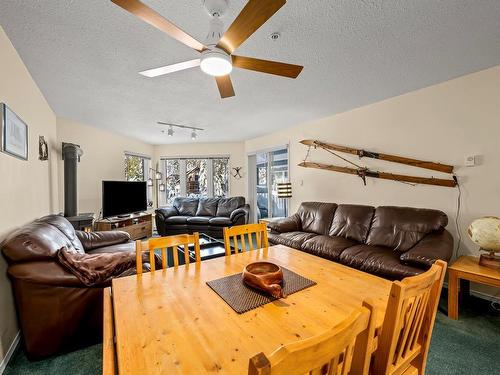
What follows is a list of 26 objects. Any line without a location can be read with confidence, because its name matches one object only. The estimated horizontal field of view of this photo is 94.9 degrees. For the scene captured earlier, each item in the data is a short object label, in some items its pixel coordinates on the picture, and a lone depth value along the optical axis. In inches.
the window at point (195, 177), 259.3
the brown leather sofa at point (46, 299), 63.4
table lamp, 83.0
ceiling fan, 45.3
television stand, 170.4
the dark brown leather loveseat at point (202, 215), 207.2
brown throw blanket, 68.7
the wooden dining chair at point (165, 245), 61.5
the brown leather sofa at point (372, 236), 91.0
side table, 79.2
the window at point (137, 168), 225.1
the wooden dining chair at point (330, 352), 18.5
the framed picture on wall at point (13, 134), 70.1
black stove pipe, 146.6
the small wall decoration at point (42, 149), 115.8
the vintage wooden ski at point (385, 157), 112.1
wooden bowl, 47.1
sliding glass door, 211.9
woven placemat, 44.4
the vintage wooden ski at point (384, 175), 112.3
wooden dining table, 30.9
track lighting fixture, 174.2
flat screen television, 176.7
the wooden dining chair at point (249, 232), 76.5
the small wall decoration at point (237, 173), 252.3
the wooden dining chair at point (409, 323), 32.4
